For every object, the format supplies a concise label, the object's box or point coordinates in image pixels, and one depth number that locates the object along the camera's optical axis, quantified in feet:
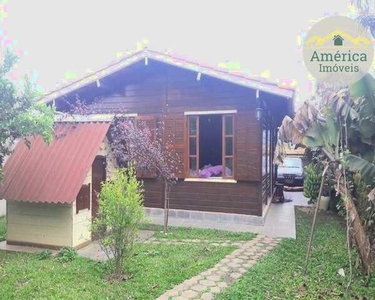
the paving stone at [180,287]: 16.52
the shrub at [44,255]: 21.44
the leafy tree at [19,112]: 20.20
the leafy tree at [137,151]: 26.30
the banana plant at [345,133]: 18.56
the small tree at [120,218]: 17.88
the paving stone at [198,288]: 16.44
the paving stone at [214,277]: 17.69
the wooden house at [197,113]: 30.99
